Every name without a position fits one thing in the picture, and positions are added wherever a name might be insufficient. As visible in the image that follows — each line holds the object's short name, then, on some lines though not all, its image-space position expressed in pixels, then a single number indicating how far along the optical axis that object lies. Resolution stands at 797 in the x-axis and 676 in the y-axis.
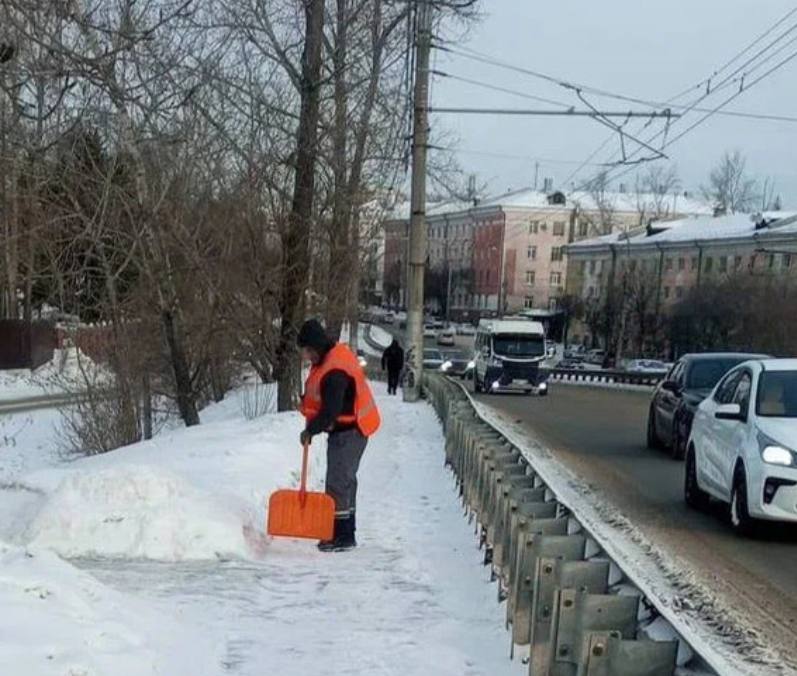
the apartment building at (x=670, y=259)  67.50
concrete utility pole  23.30
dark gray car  16.38
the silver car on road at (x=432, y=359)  54.06
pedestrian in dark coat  32.44
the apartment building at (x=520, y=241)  105.81
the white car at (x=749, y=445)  9.43
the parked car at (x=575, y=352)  78.69
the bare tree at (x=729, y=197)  106.38
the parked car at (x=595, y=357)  76.38
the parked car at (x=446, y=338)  85.17
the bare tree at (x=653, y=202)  113.56
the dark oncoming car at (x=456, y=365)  51.87
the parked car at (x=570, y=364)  70.12
